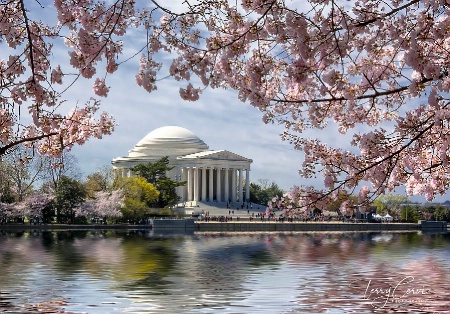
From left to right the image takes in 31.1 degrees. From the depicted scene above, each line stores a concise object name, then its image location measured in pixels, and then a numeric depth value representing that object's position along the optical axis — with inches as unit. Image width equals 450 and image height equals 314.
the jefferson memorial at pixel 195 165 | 5487.2
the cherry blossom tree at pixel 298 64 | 399.9
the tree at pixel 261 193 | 6048.2
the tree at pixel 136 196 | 3805.9
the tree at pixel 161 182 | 4485.7
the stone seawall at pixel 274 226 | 3626.0
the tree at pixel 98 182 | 3938.0
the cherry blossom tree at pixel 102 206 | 3511.3
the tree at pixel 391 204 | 5131.4
